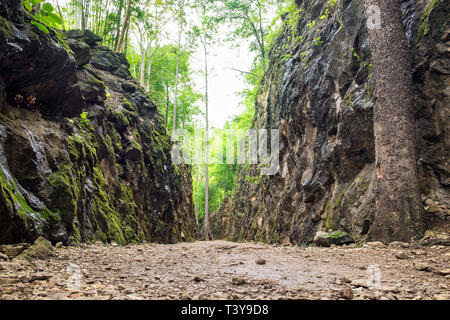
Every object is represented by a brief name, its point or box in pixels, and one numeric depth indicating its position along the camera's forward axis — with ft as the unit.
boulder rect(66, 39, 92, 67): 21.96
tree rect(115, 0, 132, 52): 39.72
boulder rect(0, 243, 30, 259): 9.17
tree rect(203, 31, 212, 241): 65.41
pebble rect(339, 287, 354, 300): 6.16
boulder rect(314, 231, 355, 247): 17.74
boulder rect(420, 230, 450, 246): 12.02
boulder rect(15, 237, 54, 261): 9.44
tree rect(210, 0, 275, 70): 54.03
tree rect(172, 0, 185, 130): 62.28
